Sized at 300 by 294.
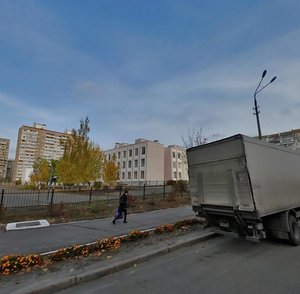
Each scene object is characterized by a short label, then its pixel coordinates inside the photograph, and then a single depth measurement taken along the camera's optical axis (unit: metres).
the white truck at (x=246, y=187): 5.91
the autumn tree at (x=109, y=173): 39.12
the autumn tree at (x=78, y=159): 25.44
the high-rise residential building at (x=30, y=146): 100.88
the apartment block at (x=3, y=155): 108.38
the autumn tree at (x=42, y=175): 45.39
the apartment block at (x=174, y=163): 64.69
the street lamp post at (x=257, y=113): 15.22
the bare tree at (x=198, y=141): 25.19
